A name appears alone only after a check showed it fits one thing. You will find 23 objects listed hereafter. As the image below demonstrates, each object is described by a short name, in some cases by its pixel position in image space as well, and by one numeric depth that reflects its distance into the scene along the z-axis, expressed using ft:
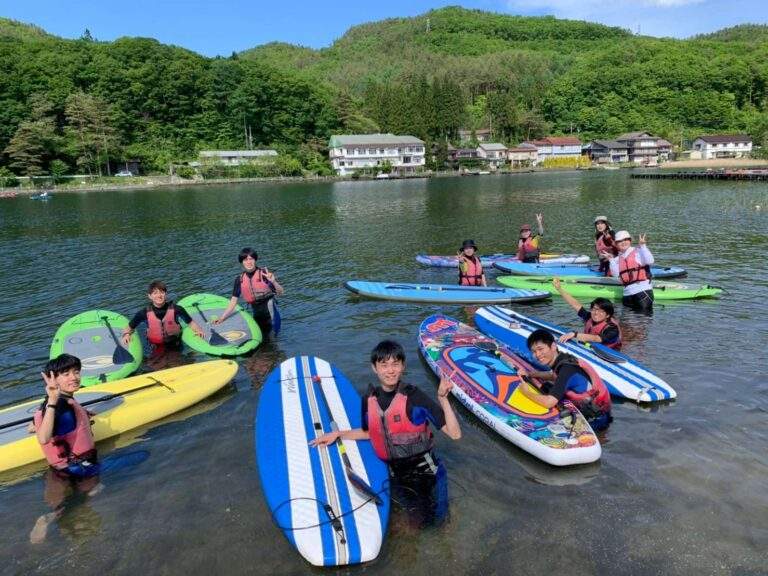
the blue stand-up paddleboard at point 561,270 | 53.72
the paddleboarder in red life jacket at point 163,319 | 35.14
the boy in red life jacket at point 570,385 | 22.29
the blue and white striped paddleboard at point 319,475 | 16.14
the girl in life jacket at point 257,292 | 37.55
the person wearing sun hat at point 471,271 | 49.26
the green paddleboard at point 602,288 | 46.01
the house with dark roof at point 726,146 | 350.62
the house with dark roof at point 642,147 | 369.91
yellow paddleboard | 22.69
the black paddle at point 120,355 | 32.39
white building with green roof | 330.95
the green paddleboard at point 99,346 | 31.09
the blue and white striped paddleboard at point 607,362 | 26.73
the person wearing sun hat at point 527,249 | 60.39
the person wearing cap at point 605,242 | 49.93
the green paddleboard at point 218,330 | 35.37
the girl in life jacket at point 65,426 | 18.26
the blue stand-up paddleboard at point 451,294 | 46.80
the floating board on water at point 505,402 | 21.45
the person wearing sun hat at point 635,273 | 40.96
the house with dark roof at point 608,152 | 380.17
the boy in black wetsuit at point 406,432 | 16.79
